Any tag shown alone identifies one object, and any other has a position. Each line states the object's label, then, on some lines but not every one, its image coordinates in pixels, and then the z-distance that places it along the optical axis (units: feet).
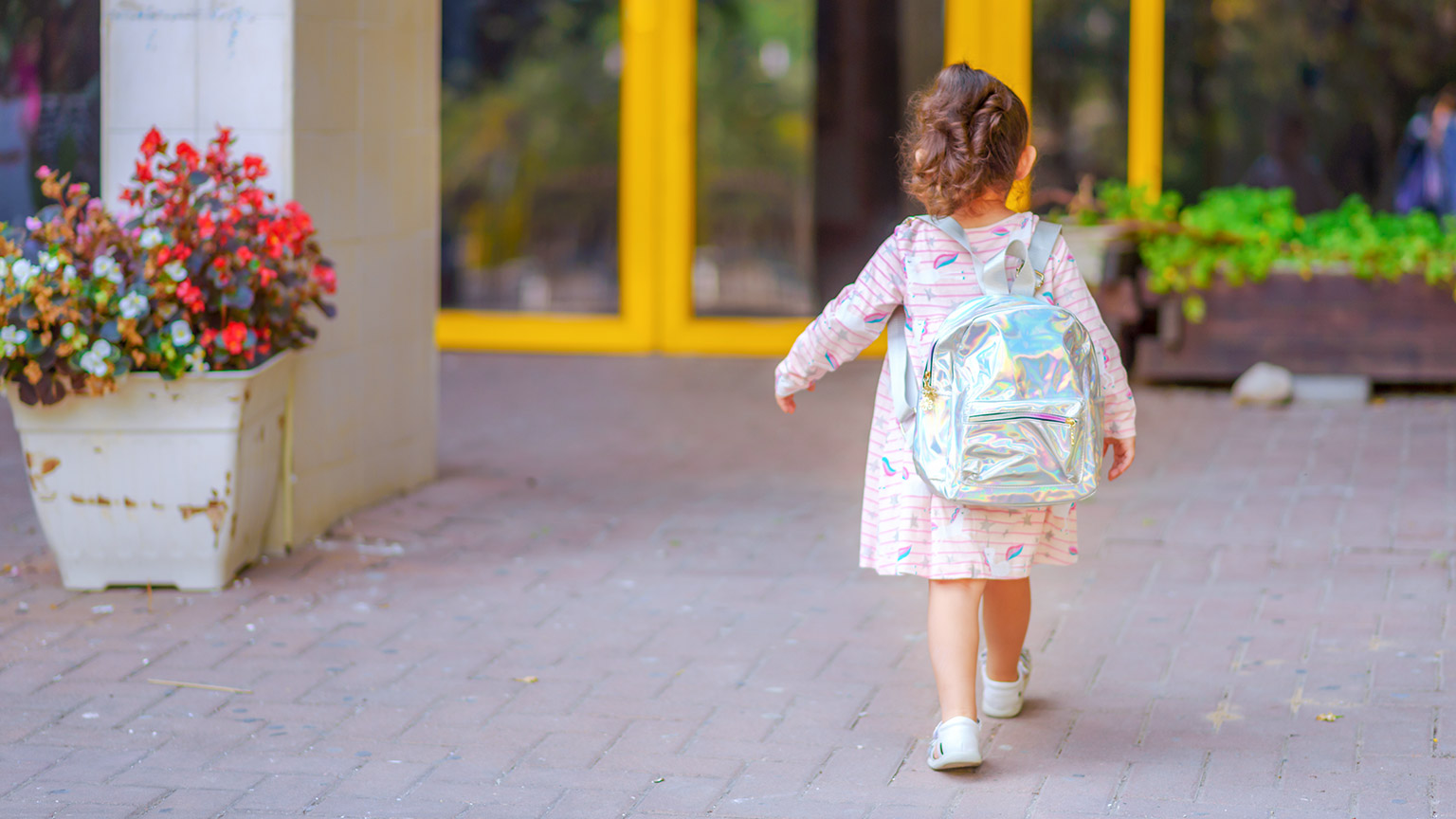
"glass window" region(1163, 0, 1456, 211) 31.73
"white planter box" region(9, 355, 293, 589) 15.14
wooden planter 27.35
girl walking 10.69
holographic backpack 10.21
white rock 26.84
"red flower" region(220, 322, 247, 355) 15.05
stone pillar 16.56
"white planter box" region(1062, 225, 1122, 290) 28.78
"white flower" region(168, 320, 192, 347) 14.75
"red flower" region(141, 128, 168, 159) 15.12
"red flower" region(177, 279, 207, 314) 14.78
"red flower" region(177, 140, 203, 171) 15.28
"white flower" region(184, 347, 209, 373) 14.96
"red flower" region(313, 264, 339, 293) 16.01
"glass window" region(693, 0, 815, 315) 32.60
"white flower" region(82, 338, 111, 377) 14.48
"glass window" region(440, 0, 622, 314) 33.14
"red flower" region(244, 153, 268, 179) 15.62
